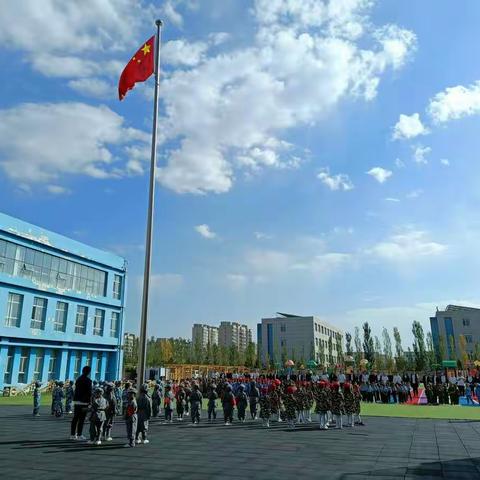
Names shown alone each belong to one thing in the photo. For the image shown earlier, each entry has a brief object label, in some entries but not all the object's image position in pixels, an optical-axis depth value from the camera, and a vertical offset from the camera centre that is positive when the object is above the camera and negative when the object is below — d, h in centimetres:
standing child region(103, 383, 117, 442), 1336 -95
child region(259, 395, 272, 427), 1791 -129
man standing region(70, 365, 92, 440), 1362 -70
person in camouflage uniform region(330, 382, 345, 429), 1678 -103
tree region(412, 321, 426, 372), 6731 +393
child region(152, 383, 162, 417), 2008 -107
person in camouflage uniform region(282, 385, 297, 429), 1759 -113
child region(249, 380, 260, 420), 2072 -104
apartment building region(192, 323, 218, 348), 17012 +1643
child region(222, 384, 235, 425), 1814 -110
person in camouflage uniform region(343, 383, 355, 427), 1725 -92
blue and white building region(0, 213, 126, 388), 3275 +563
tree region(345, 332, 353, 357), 8147 +514
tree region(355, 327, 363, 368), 7762 +424
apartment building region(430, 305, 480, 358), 7431 +759
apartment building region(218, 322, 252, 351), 16962 +1515
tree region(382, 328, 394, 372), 7478 +344
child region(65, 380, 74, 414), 2158 -98
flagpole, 1405 +447
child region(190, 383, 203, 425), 1767 -102
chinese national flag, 1672 +1100
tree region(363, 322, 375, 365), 7711 +538
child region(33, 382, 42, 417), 1931 -92
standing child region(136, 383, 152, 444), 1295 -98
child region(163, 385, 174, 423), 1892 -116
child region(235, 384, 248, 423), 1947 -117
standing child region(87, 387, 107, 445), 1288 -117
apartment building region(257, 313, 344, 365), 8806 +691
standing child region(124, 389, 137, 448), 1249 -113
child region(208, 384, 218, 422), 1922 -113
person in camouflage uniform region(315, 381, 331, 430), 1664 -103
